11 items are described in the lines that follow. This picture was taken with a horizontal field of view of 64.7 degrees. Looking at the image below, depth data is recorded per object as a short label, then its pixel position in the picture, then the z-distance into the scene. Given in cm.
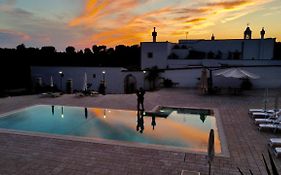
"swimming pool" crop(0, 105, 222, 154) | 754
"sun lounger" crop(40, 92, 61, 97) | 1524
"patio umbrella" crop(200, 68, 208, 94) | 1543
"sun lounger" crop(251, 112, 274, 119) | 916
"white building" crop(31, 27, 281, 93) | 1830
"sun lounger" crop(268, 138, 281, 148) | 621
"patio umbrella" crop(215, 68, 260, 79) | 1389
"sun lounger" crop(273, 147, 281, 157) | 568
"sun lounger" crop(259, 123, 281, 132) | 775
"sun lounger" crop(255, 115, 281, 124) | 836
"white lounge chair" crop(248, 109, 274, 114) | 997
